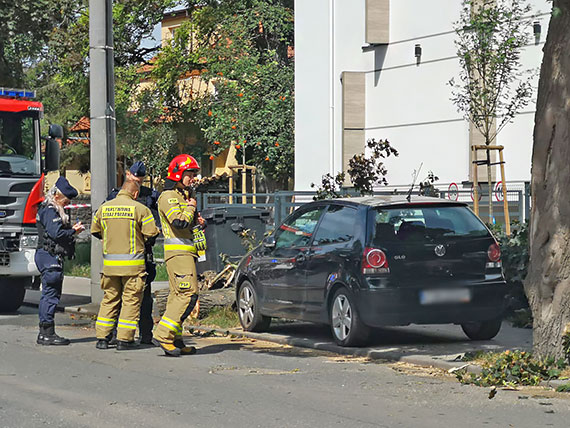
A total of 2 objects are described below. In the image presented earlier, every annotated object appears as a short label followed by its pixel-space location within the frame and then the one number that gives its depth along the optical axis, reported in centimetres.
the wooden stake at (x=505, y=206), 1726
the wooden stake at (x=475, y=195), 1715
